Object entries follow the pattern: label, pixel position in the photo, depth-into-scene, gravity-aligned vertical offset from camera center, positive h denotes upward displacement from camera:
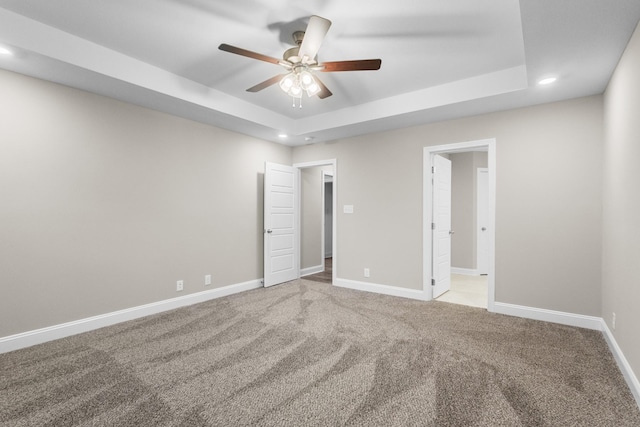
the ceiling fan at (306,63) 2.14 +1.23
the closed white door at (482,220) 5.99 -0.14
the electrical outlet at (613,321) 2.57 -0.96
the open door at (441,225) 4.28 -0.18
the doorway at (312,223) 5.81 -0.22
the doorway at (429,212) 4.05 +0.01
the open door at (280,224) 4.90 -0.21
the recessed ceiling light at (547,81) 2.79 +1.29
